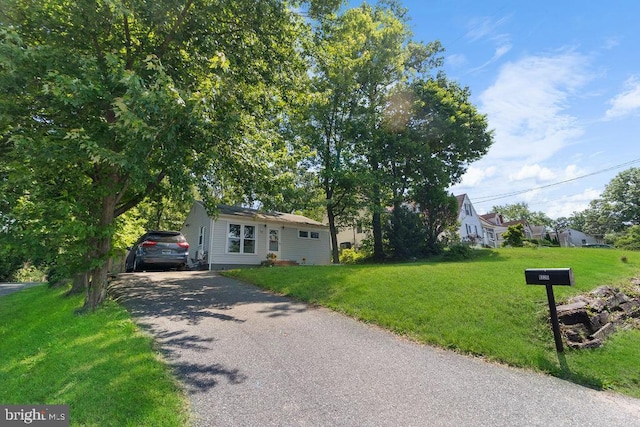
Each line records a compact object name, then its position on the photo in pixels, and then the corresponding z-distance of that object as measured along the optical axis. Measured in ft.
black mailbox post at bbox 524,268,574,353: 15.99
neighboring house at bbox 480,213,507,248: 138.10
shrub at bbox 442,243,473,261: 54.85
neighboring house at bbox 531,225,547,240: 178.81
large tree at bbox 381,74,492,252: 66.13
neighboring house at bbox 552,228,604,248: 177.26
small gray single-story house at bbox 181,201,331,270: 53.62
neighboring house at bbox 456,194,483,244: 116.16
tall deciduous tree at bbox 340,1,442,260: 64.80
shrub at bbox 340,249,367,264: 71.61
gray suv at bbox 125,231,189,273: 42.16
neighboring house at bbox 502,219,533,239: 162.52
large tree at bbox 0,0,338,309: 17.70
